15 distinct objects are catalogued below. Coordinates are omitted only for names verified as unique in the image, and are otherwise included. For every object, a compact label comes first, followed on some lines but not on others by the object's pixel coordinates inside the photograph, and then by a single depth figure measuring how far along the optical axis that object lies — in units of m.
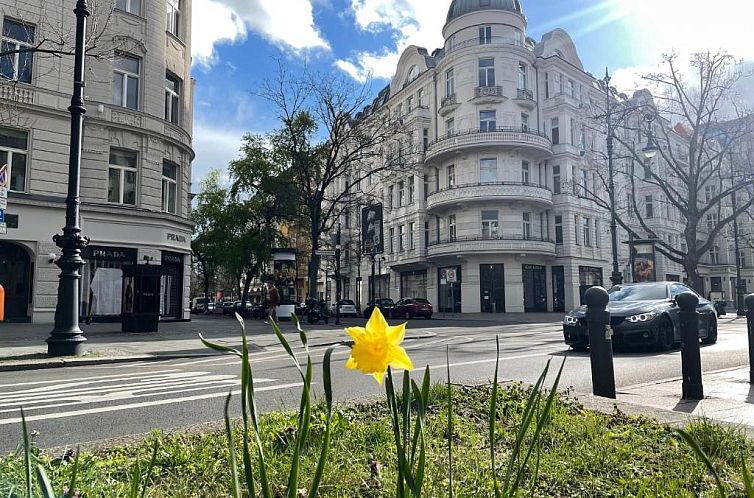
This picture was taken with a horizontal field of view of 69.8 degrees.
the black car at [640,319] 11.19
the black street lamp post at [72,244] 11.22
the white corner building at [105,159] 20.30
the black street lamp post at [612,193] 25.73
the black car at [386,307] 38.45
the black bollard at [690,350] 6.09
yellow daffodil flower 1.22
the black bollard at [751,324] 7.13
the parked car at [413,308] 36.38
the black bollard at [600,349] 5.90
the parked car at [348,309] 42.75
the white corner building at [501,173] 40.78
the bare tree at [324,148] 29.30
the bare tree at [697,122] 27.73
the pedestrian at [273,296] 22.68
